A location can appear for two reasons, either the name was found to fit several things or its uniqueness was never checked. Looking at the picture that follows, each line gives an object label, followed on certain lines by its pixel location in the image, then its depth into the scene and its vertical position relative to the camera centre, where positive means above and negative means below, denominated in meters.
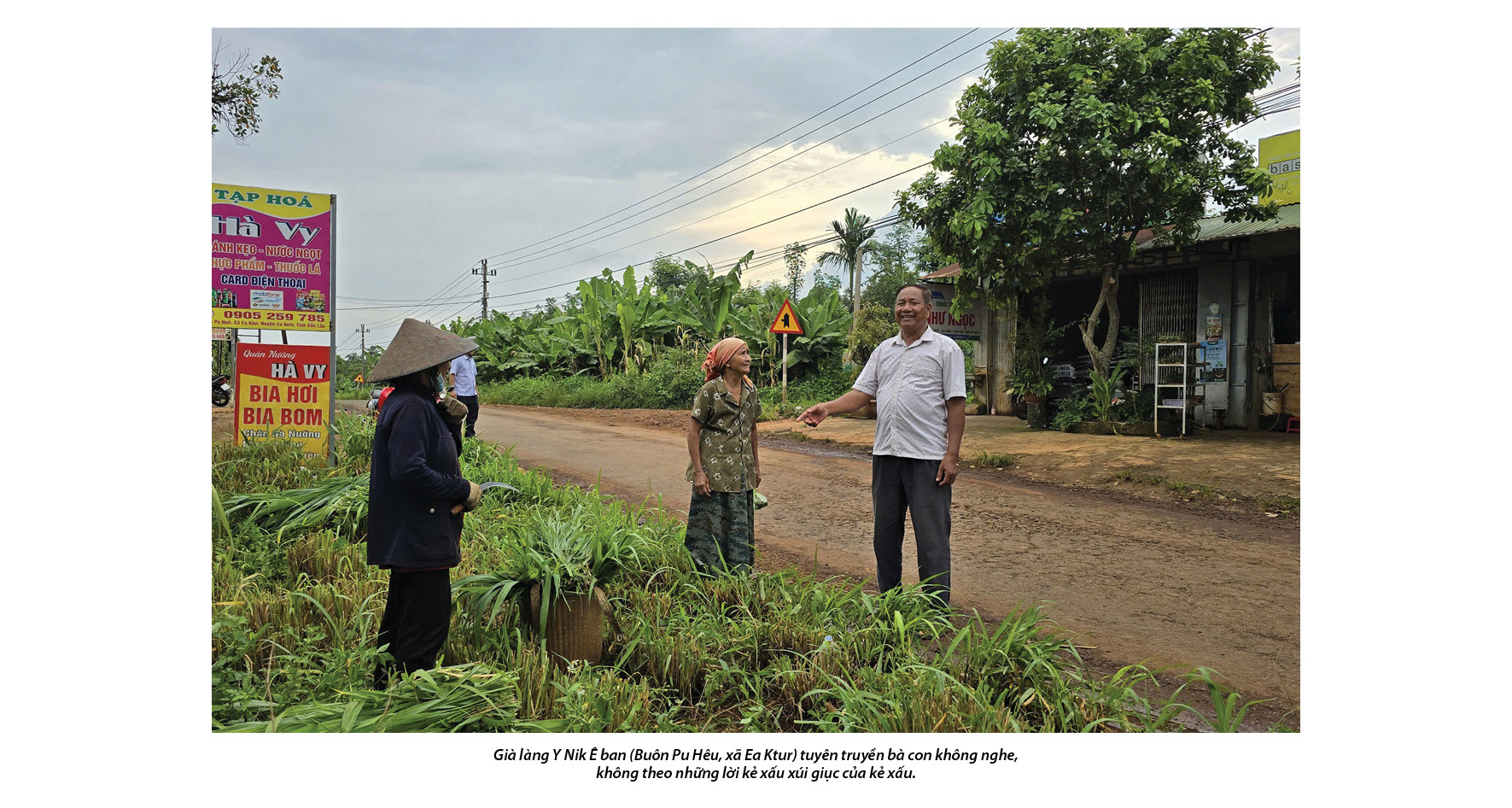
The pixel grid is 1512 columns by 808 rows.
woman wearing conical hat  2.93 -0.33
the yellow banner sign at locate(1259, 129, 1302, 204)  12.38 +3.58
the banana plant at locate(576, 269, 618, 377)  21.52 +2.28
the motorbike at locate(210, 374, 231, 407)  18.30 +0.25
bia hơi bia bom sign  6.91 +0.06
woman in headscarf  4.19 -0.29
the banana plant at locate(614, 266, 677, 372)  20.92 +2.04
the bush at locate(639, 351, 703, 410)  19.36 +0.45
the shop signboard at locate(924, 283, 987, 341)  15.21 +1.64
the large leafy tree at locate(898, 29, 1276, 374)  10.37 +3.35
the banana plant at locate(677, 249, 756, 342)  18.94 +2.30
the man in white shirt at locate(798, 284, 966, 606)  3.96 -0.17
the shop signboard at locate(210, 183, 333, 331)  6.62 +1.15
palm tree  36.72 +7.31
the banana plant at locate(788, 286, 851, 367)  18.92 +1.65
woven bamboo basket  3.35 -0.89
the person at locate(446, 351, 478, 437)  10.23 +0.29
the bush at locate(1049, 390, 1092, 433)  12.67 -0.11
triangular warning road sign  15.45 +1.51
